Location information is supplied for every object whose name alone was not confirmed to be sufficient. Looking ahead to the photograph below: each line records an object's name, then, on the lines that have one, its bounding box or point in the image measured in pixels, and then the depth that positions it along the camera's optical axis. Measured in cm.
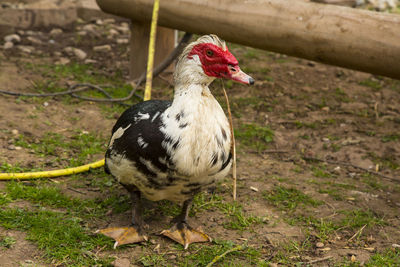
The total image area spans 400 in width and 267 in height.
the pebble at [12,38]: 620
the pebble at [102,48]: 640
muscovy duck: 248
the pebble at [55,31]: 672
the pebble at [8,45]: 598
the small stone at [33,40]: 632
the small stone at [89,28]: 698
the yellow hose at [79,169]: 334
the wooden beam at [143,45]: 526
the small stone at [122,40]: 676
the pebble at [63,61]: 578
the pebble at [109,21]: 739
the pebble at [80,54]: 605
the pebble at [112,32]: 699
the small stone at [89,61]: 595
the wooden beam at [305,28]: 336
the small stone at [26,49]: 595
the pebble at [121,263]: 264
